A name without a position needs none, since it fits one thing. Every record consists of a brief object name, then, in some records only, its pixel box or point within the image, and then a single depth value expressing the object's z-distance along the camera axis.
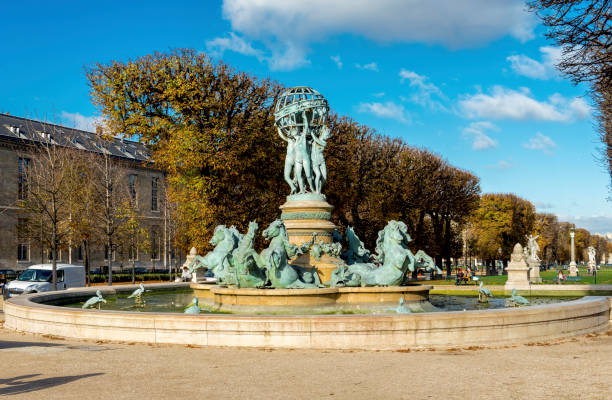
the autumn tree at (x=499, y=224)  78.25
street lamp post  64.76
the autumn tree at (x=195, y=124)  31.33
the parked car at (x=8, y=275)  46.76
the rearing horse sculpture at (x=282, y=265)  15.25
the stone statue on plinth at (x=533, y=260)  50.28
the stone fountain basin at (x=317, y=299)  14.80
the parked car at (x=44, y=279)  28.52
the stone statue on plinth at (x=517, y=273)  27.96
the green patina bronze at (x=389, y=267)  15.56
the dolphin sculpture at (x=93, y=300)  16.39
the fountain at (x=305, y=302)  11.51
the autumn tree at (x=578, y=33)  16.05
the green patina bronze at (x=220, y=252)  17.92
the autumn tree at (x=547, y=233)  98.25
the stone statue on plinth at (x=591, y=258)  71.31
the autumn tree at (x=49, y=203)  39.48
